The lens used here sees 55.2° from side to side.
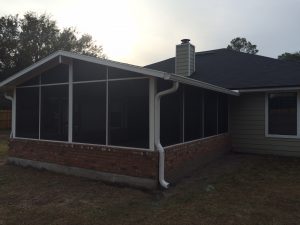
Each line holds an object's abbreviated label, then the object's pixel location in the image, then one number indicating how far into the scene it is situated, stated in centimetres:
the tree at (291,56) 3765
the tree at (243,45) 5341
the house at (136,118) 584
